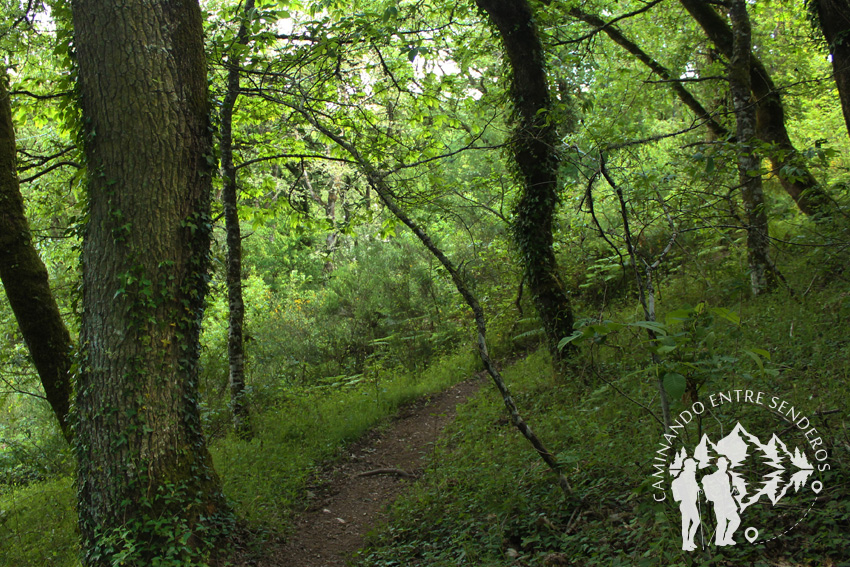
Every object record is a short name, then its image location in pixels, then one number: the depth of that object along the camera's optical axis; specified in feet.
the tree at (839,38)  16.80
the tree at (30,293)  17.83
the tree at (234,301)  23.79
